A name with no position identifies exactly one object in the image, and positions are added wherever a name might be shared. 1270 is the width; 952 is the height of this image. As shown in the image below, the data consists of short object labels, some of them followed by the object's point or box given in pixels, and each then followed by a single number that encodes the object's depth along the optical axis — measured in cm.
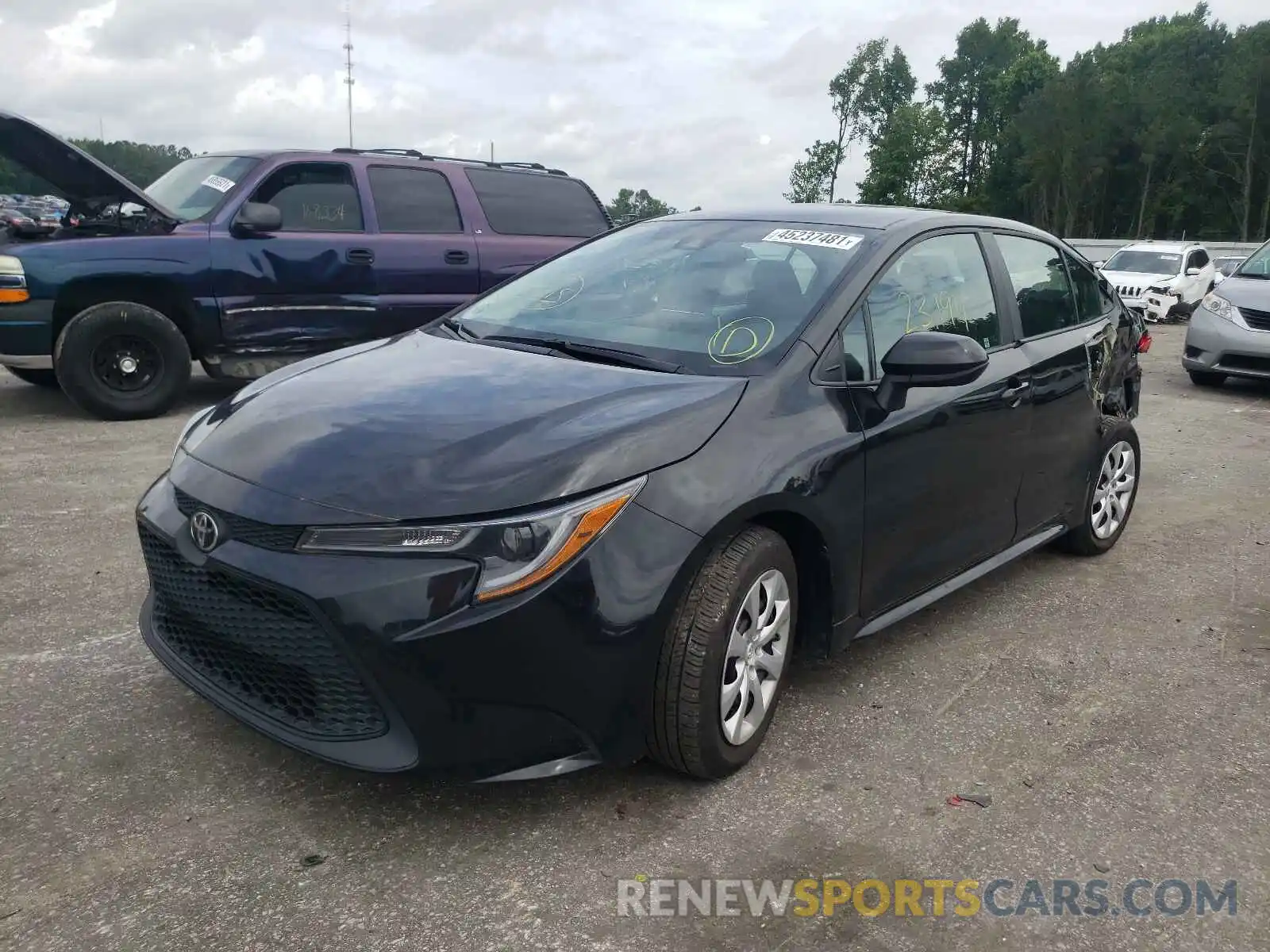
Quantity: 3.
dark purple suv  666
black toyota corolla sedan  231
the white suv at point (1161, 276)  1838
